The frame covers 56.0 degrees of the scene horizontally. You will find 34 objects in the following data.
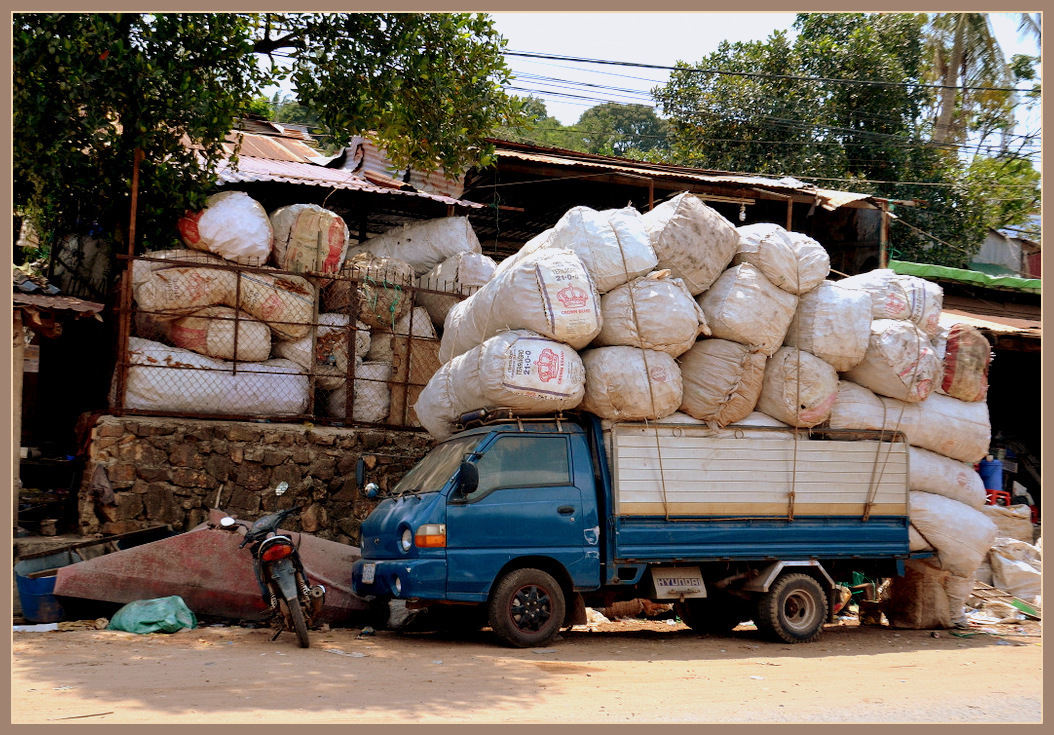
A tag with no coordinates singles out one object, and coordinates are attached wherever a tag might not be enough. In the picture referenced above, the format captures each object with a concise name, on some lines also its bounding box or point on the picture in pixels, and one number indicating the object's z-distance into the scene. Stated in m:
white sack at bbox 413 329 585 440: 7.36
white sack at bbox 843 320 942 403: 8.31
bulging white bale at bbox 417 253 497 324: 11.39
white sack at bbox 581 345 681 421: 7.55
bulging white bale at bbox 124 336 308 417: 9.51
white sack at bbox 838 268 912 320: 8.52
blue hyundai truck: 7.22
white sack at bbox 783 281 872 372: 8.17
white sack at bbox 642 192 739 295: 7.87
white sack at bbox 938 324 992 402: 8.72
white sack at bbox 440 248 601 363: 7.42
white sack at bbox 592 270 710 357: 7.63
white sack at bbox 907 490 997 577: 8.51
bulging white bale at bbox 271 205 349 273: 10.34
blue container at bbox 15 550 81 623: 7.60
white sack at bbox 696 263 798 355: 7.87
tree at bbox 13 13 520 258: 8.96
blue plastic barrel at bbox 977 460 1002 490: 12.95
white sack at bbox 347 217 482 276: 11.94
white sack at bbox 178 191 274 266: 9.91
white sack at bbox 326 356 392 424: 10.60
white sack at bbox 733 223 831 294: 8.10
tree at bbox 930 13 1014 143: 21.98
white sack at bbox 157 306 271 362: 9.77
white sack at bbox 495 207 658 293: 7.72
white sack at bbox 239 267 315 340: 9.96
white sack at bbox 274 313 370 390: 10.46
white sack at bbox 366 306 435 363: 10.90
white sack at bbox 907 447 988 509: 8.61
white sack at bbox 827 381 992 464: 8.40
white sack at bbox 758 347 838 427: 8.05
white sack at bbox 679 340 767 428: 7.82
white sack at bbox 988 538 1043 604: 10.43
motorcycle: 7.09
